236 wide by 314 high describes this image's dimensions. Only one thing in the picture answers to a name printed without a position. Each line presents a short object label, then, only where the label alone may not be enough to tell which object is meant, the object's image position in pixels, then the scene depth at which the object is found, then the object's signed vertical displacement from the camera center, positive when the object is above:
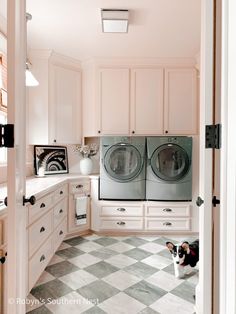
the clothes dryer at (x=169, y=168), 3.14 -0.24
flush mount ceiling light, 2.18 +1.27
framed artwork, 3.21 -0.14
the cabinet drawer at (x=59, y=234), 2.55 -0.98
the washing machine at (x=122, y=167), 3.16 -0.23
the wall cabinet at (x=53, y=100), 3.11 +0.69
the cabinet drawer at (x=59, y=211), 2.55 -0.72
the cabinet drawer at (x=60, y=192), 2.58 -0.50
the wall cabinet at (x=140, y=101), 3.33 +0.71
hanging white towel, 3.12 -0.80
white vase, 3.42 -0.23
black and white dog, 2.15 -0.98
